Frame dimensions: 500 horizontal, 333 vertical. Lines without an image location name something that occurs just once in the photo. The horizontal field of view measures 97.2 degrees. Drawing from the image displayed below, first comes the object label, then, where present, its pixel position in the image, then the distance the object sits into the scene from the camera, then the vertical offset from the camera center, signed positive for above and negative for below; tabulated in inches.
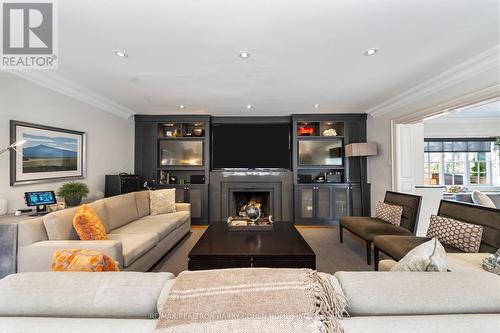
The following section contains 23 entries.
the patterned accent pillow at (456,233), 81.5 -26.4
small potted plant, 107.9 -12.7
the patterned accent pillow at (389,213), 120.6 -26.4
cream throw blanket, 28.9 -19.2
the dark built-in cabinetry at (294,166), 189.0 +1.2
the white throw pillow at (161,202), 151.0 -23.9
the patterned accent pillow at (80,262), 44.5 -19.4
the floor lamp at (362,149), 171.8 +13.9
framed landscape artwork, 98.7 +6.9
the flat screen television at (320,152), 195.5 +12.8
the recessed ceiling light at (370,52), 88.1 +46.6
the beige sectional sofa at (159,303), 30.5 -20.4
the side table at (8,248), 78.3 -28.5
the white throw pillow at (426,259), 44.2 -19.1
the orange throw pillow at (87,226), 85.1 -22.9
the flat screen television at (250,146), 197.6 +18.8
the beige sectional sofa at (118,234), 78.1 -30.2
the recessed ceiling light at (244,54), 88.8 +46.3
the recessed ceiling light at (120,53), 87.7 +46.2
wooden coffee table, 81.9 -32.4
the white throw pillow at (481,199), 162.7 -24.8
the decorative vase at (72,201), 108.5 -16.6
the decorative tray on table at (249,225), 111.7 -30.6
